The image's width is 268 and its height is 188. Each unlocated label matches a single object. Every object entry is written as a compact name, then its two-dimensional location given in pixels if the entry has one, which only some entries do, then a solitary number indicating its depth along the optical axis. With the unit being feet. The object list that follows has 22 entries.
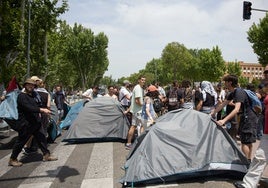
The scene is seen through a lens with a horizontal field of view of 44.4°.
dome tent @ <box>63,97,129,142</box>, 28.78
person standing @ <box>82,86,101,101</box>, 38.68
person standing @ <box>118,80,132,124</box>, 34.19
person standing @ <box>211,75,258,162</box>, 17.71
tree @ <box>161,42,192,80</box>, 239.30
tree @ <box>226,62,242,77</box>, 273.21
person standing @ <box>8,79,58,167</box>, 21.44
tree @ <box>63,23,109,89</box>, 172.86
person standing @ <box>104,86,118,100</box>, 34.45
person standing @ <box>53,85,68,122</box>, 43.86
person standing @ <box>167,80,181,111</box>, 36.94
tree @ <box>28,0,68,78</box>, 66.07
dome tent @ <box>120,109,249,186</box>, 16.35
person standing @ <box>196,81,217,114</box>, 28.43
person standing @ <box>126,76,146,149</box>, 25.95
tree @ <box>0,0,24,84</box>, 52.47
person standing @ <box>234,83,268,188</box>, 15.03
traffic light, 49.93
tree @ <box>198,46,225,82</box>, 204.95
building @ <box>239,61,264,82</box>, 504.43
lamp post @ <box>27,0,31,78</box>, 63.65
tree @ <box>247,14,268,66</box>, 107.14
